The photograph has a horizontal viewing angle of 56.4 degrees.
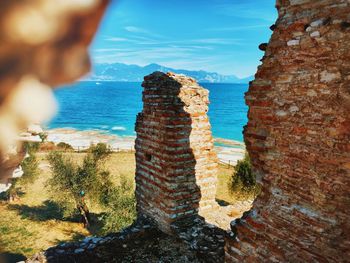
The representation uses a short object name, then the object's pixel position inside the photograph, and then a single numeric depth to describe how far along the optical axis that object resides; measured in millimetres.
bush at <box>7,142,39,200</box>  21375
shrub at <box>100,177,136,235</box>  15055
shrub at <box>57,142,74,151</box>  36350
